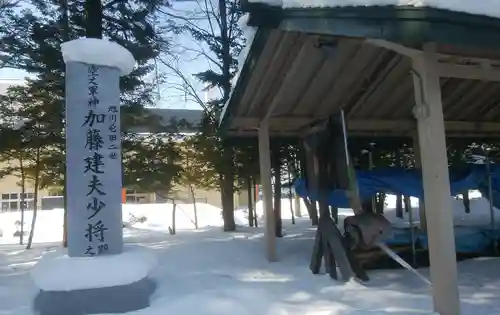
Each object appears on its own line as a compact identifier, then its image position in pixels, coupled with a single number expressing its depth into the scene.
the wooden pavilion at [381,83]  3.55
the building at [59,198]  13.92
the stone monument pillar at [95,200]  4.56
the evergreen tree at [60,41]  10.05
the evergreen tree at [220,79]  11.95
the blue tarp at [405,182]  6.48
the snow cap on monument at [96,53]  5.32
